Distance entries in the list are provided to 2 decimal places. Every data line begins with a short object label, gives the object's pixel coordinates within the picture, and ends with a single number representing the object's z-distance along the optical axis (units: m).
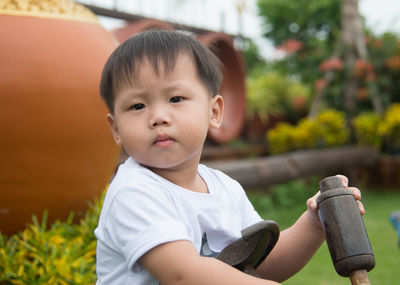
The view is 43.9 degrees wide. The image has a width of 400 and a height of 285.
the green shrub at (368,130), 6.80
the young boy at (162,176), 1.02
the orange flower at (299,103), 8.27
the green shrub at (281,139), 6.86
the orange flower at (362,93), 7.30
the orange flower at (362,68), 7.23
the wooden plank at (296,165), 4.78
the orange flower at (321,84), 7.34
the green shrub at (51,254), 1.83
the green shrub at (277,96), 8.21
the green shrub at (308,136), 6.68
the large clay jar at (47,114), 2.10
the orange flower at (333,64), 7.36
